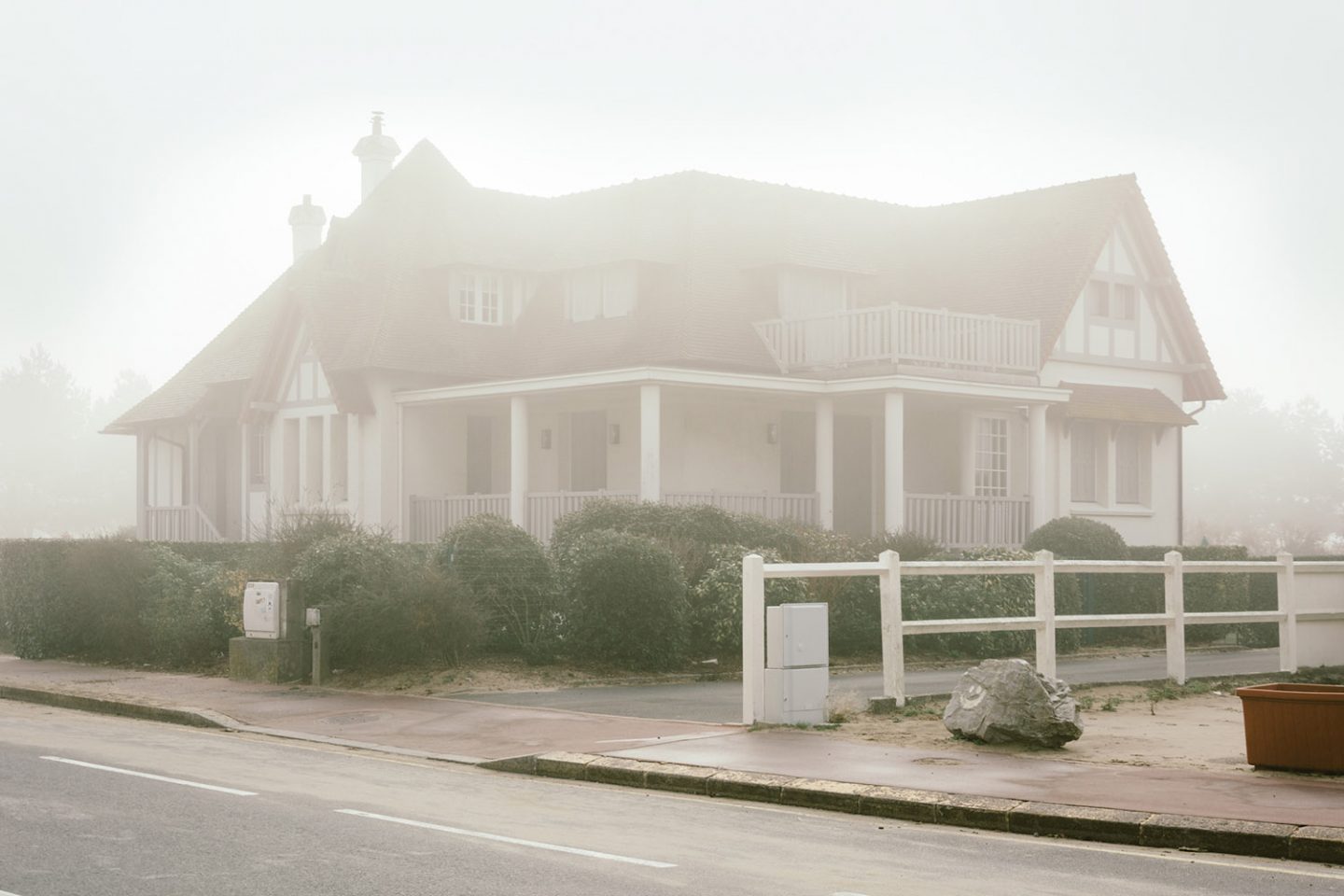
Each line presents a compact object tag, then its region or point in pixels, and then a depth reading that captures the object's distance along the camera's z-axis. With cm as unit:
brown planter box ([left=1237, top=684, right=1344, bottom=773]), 1144
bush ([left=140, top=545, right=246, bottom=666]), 2086
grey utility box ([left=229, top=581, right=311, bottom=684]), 1880
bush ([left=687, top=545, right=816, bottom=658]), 2020
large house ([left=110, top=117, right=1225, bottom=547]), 2941
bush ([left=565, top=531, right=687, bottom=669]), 1922
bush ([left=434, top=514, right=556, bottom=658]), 1967
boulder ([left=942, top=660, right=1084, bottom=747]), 1294
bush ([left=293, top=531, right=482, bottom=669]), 1848
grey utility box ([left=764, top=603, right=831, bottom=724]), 1421
